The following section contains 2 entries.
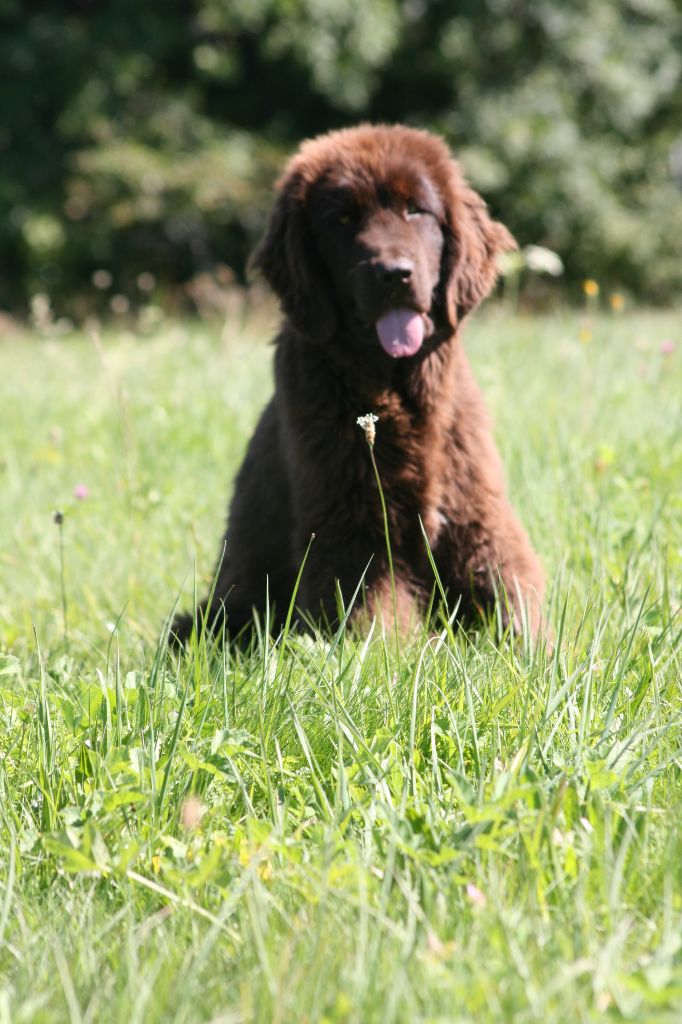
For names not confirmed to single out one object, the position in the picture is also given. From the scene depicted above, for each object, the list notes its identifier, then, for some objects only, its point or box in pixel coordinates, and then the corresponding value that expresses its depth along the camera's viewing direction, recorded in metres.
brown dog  6.65
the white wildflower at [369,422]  4.91
